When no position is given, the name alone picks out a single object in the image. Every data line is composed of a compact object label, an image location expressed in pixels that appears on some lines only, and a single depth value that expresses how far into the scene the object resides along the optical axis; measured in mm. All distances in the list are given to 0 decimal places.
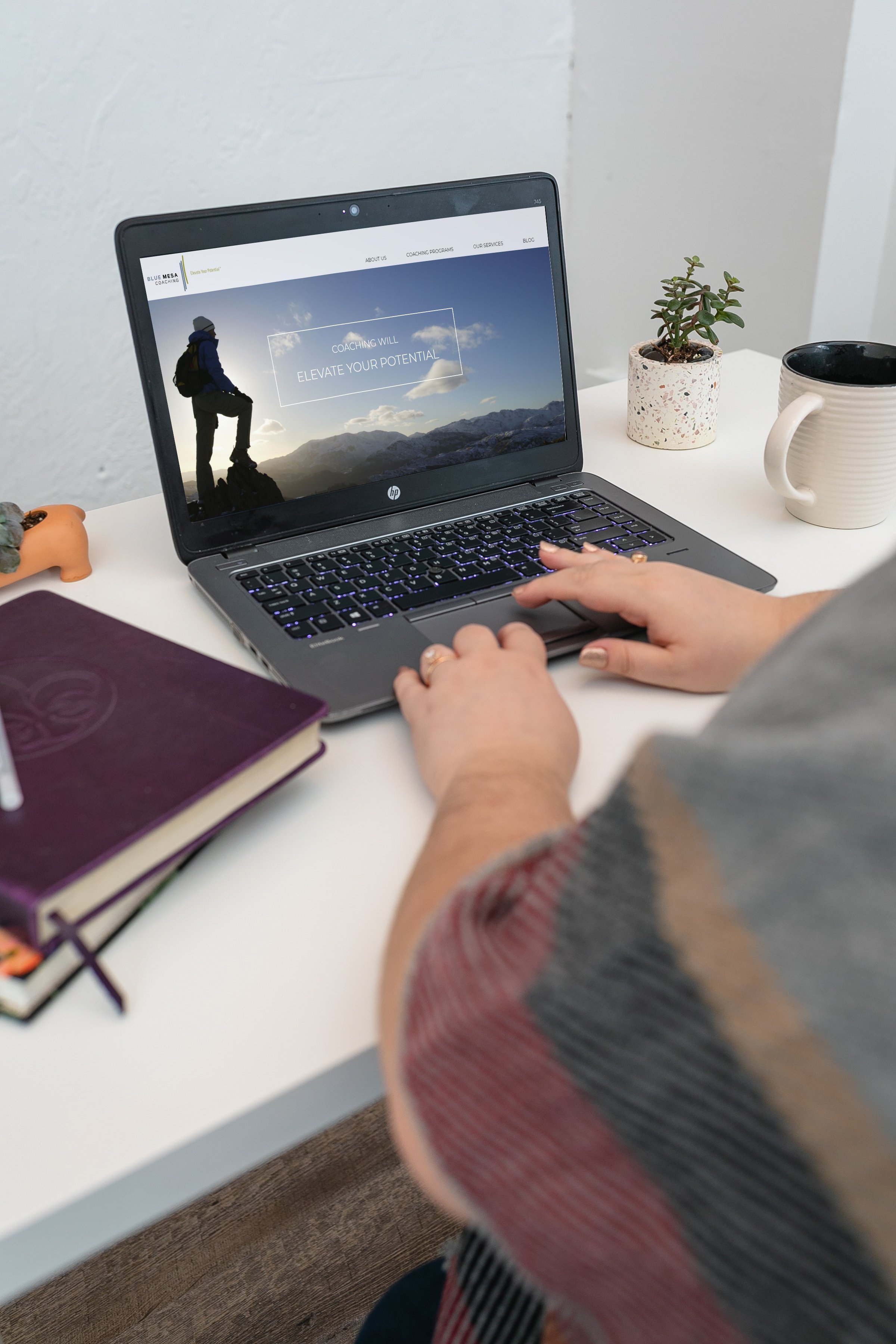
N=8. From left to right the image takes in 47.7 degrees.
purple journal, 463
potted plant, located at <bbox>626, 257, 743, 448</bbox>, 1041
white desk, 415
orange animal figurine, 804
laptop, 774
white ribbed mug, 874
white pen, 489
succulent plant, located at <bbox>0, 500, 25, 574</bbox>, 797
